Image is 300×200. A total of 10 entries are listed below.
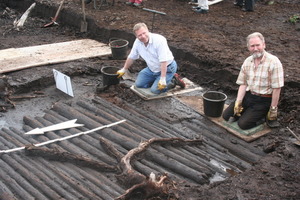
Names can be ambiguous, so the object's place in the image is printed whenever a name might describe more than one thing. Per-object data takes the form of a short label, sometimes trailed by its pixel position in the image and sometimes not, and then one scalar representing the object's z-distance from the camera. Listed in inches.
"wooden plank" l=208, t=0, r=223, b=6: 526.9
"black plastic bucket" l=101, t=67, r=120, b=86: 315.9
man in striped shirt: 239.5
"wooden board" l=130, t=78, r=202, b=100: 308.7
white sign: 303.0
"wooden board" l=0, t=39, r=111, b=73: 356.3
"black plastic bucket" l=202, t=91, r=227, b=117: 268.2
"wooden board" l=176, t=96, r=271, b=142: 251.4
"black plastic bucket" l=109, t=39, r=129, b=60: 373.1
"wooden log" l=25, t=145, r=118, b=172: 210.4
